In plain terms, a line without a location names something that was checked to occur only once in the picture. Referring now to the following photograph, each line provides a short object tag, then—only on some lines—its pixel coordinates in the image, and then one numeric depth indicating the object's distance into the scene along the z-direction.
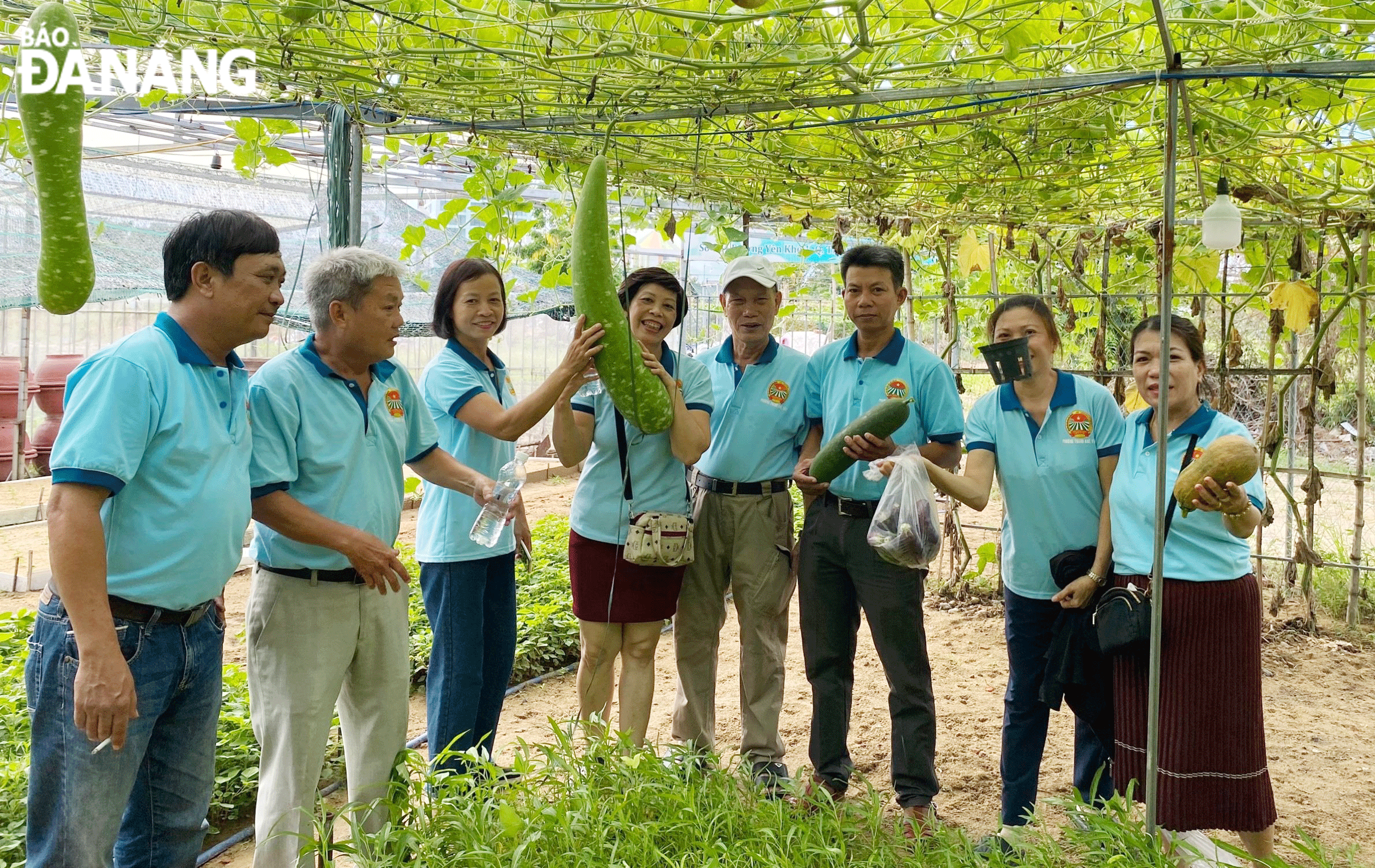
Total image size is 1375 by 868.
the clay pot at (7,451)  9.71
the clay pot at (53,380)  9.45
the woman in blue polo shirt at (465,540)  3.72
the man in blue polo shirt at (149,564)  2.31
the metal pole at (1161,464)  2.62
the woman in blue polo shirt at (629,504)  4.04
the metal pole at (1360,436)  6.27
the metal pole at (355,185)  4.11
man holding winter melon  3.97
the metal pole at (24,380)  8.52
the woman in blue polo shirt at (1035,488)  3.76
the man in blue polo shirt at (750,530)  4.27
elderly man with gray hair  2.92
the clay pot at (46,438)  9.62
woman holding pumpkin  3.22
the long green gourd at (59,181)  1.93
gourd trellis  2.99
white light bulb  2.75
